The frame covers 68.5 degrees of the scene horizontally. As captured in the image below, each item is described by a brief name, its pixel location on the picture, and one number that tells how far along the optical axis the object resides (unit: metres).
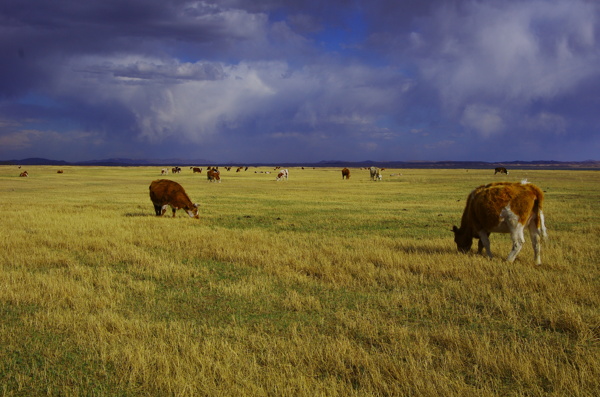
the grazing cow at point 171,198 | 19.11
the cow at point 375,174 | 60.38
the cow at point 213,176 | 54.25
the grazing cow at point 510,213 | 10.12
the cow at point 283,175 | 60.56
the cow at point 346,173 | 65.06
